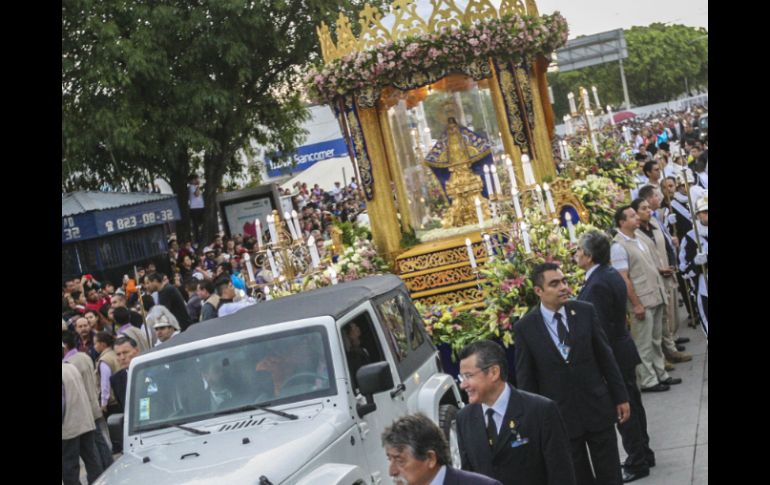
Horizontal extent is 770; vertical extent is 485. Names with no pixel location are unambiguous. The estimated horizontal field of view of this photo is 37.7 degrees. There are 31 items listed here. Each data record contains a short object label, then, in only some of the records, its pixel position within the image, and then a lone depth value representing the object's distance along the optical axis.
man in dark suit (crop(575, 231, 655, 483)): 8.51
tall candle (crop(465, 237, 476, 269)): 12.12
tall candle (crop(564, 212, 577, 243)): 12.50
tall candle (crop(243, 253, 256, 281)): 13.58
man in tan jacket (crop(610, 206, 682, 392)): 11.08
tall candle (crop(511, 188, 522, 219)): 11.89
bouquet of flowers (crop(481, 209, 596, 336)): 11.37
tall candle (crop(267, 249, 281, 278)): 13.37
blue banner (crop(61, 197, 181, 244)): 24.58
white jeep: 6.55
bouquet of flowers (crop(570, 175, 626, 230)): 15.26
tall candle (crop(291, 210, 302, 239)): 13.58
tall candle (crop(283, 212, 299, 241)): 13.41
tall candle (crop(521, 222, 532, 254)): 11.38
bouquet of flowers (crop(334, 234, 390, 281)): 14.48
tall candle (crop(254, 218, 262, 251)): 12.99
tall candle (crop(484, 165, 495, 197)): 14.49
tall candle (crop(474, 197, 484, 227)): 13.03
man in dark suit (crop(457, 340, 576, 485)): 5.57
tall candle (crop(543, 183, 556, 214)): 12.69
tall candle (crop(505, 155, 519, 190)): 12.28
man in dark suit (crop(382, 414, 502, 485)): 4.57
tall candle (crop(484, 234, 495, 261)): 12.45
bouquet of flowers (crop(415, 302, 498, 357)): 11.62
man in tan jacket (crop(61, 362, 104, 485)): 10.55
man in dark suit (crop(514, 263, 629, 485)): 7.12
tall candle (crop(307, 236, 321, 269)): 12.77
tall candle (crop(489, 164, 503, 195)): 14.42
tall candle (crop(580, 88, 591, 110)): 20.29
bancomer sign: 40.31
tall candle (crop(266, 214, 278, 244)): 12.92
